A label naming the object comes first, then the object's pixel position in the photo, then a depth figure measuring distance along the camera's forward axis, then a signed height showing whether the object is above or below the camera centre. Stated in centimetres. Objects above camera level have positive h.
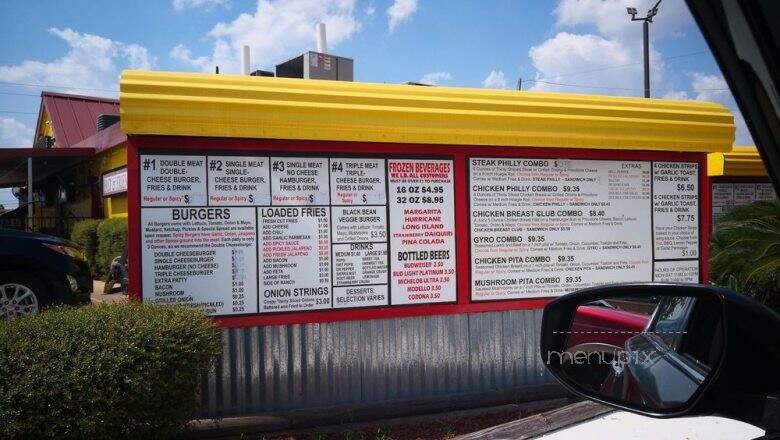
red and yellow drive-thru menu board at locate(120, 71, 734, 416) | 481 -2
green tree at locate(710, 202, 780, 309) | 785 -53
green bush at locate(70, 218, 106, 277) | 1587 -42
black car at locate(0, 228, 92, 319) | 782 -60
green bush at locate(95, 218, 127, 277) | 1395 -41
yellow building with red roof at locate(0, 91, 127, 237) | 1566 +153
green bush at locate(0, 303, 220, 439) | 350 -84
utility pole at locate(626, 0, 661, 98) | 1691 +462
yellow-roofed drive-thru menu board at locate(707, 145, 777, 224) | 1173 +50
